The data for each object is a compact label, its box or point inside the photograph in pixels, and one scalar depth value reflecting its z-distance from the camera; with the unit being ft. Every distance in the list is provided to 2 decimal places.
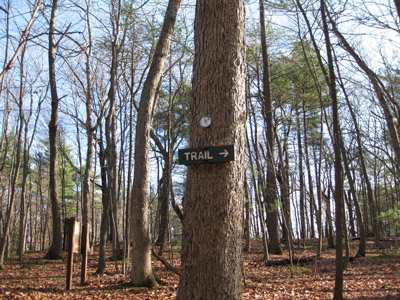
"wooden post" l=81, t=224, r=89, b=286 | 24.40
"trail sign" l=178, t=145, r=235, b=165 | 9.53
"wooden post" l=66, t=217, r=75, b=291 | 22.82
